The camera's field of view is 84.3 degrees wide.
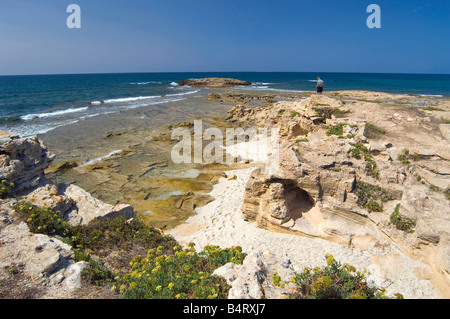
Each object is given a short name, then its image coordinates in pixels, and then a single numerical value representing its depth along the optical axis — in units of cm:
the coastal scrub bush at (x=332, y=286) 387
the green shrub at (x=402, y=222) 652
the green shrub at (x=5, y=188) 653
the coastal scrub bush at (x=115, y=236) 631
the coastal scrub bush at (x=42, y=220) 589
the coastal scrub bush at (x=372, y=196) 728
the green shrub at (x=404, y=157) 855
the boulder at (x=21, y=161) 686
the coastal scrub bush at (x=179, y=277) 411
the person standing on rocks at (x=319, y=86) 1967
